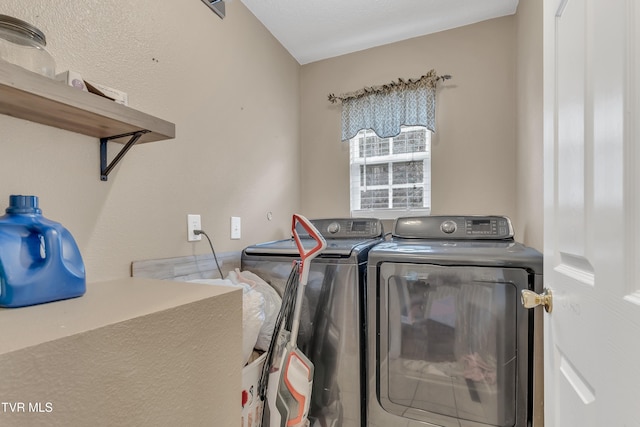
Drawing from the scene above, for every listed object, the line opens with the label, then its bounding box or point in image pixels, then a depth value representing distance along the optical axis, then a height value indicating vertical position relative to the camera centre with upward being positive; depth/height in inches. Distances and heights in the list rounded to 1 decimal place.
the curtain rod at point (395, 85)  90.2 +39.2
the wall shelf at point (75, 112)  28.5 +11.5
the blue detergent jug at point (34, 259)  28.0 -4.6
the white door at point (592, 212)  19.8 +0.0
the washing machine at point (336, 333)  59.9 -24.3
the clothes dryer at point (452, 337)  51.4 -22.8
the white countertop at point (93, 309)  21.0 -8.7
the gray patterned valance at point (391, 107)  90.4 +32.8
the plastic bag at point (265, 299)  56.3 -17.7
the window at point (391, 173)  93.7 +12.4
